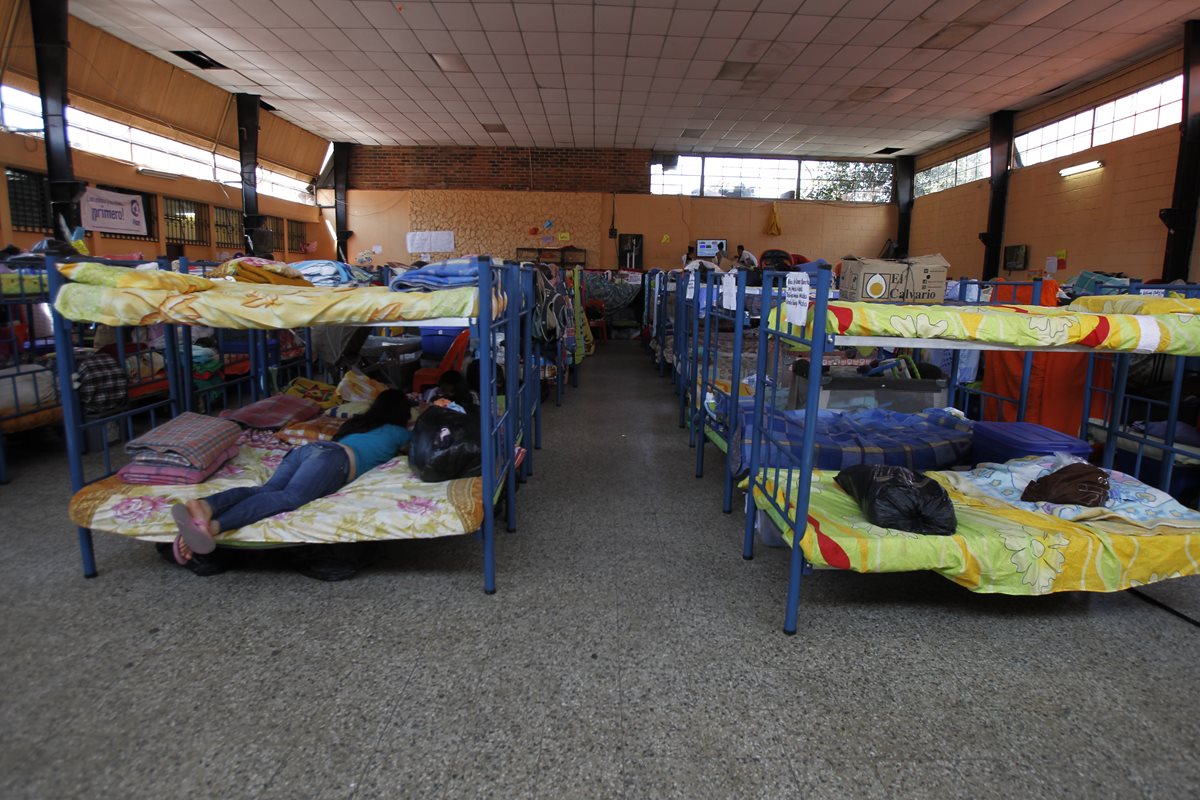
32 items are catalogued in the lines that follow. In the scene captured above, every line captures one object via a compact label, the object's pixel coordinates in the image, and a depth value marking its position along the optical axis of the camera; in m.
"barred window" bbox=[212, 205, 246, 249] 10.30
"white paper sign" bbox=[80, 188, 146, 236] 7.58
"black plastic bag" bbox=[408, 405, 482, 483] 2.85
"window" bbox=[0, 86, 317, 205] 6.42
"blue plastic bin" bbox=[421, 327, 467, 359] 6.28
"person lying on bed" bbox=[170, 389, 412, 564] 2.34
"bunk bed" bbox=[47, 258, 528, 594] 2.37
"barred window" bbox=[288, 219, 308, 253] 12.94
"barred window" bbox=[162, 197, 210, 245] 9.09
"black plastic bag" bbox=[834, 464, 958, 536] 2.37
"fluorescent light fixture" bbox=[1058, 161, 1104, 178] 8.60
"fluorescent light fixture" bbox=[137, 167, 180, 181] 8.37
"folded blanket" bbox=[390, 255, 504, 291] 2.51
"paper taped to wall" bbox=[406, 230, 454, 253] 14.01
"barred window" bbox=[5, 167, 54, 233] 6.49
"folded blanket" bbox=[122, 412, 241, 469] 2.77
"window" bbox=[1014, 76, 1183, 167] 7.56
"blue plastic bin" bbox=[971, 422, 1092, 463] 3.19
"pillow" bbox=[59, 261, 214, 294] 2.46
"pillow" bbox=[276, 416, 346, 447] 3.51
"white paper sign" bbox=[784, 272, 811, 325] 2.28
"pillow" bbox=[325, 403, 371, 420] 4.03
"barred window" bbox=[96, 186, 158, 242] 8.55
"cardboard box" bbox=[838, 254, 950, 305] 4.18
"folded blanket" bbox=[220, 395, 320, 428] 3.60
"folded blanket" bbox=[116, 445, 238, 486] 2.71
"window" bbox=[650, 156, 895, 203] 14.27
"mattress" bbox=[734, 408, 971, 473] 3.37
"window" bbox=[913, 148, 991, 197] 11.48
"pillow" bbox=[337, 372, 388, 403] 4.44
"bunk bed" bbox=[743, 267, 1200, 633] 2.23
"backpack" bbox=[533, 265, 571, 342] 5.28
